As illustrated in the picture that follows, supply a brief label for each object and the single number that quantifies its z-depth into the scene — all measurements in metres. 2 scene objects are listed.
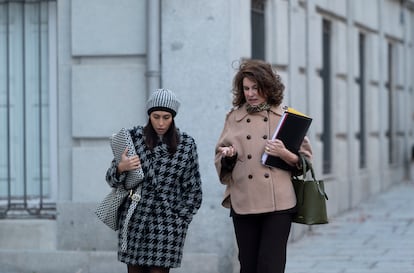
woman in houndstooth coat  12.88
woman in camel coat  12.85
